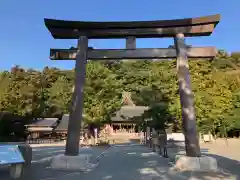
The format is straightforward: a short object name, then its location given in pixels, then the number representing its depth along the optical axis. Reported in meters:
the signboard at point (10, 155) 4.75
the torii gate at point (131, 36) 7.75
